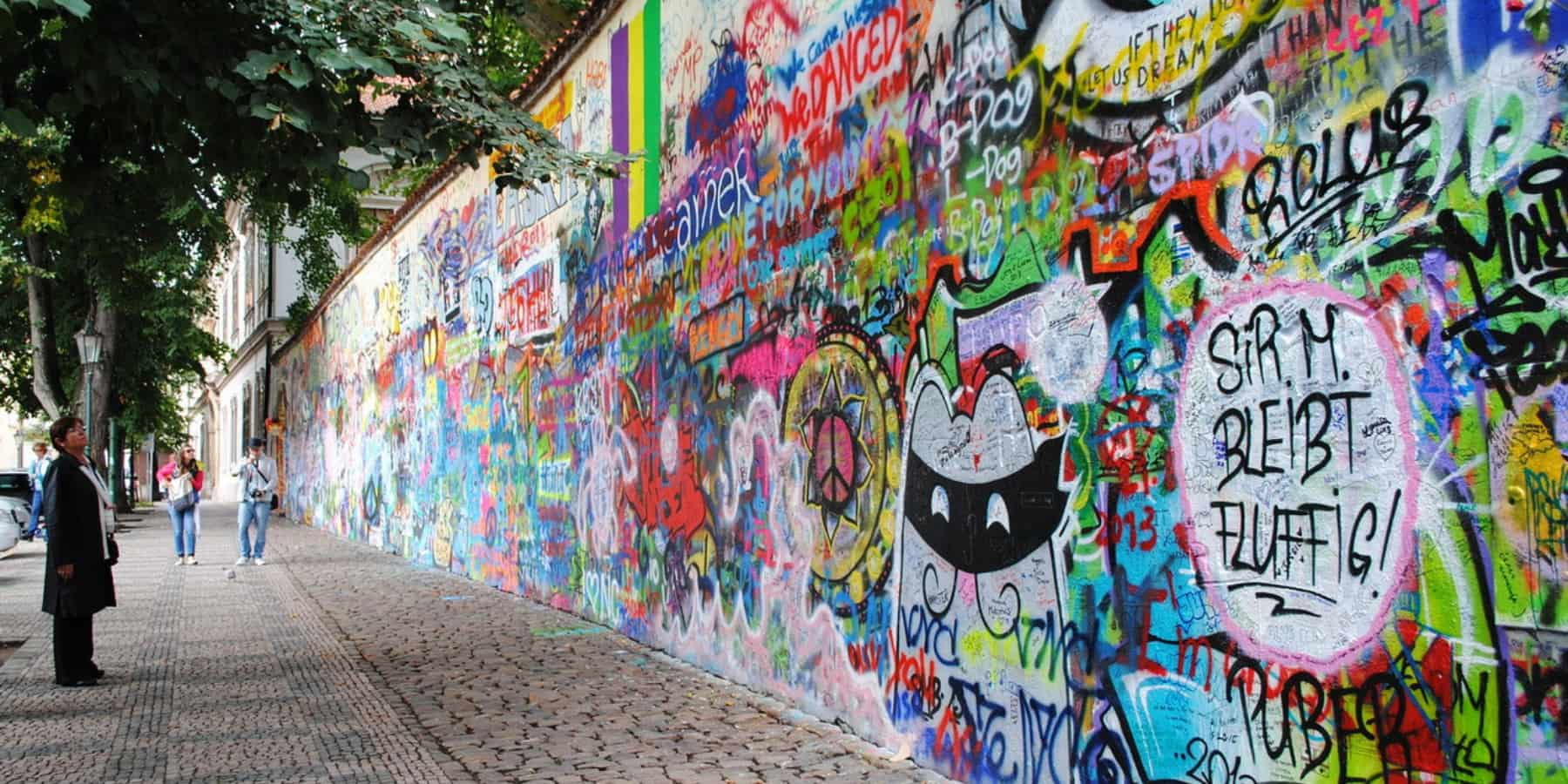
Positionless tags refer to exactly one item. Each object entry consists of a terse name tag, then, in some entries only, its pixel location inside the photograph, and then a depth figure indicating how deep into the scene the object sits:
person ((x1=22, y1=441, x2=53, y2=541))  22.75
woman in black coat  7.77
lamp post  24.44
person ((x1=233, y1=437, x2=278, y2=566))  15.89
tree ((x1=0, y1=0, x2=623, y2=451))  6.37
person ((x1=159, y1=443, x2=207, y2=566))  15.78
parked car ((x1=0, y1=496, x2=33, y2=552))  19.86
